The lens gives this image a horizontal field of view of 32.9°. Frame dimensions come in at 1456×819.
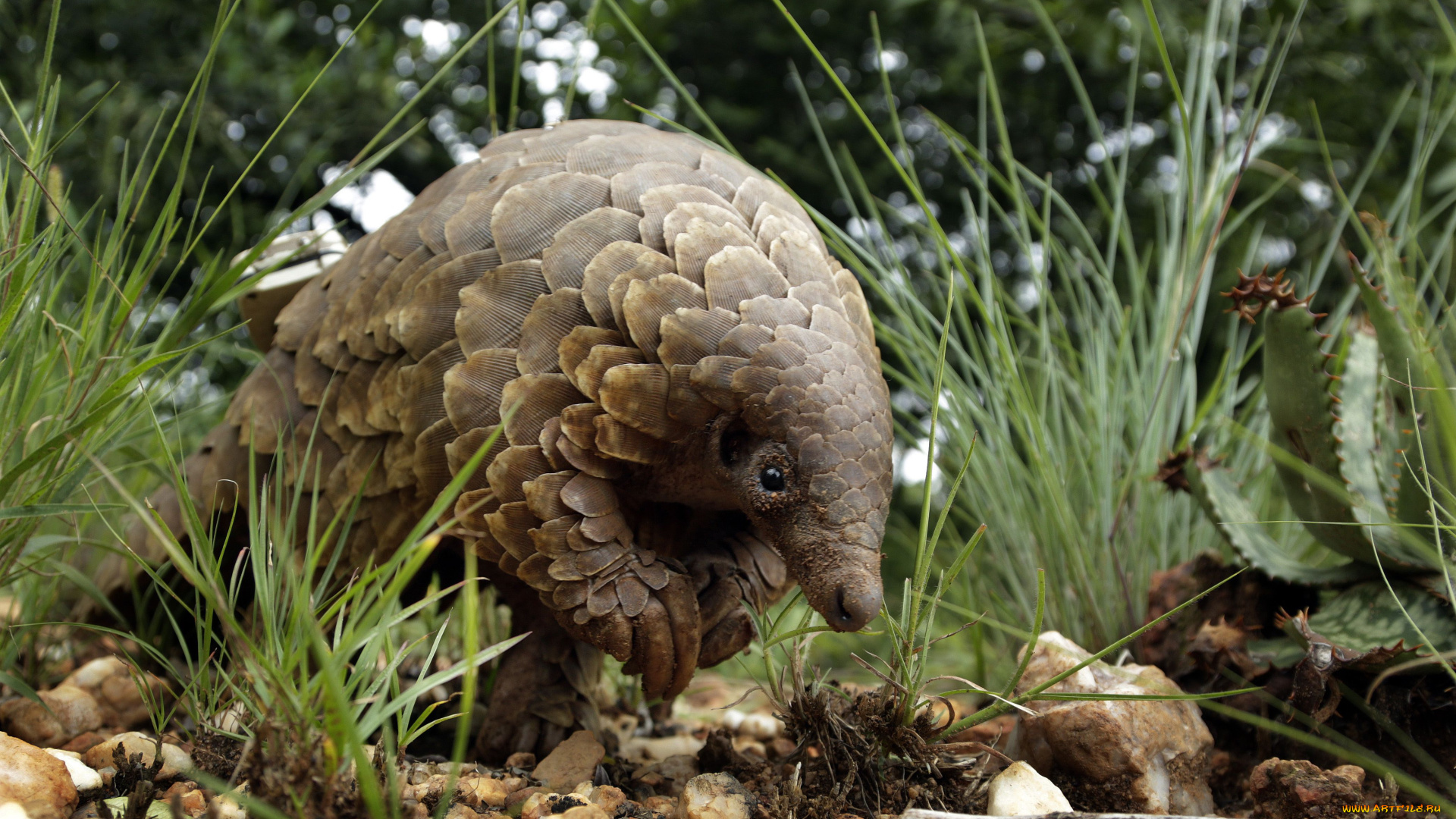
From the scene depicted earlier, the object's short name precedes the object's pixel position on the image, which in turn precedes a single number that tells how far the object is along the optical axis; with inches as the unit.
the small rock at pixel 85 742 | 33.2
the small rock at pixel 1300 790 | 31.1
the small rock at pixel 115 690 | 36.5
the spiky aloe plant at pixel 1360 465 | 33.7
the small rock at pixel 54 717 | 33.6
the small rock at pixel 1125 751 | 32.4
